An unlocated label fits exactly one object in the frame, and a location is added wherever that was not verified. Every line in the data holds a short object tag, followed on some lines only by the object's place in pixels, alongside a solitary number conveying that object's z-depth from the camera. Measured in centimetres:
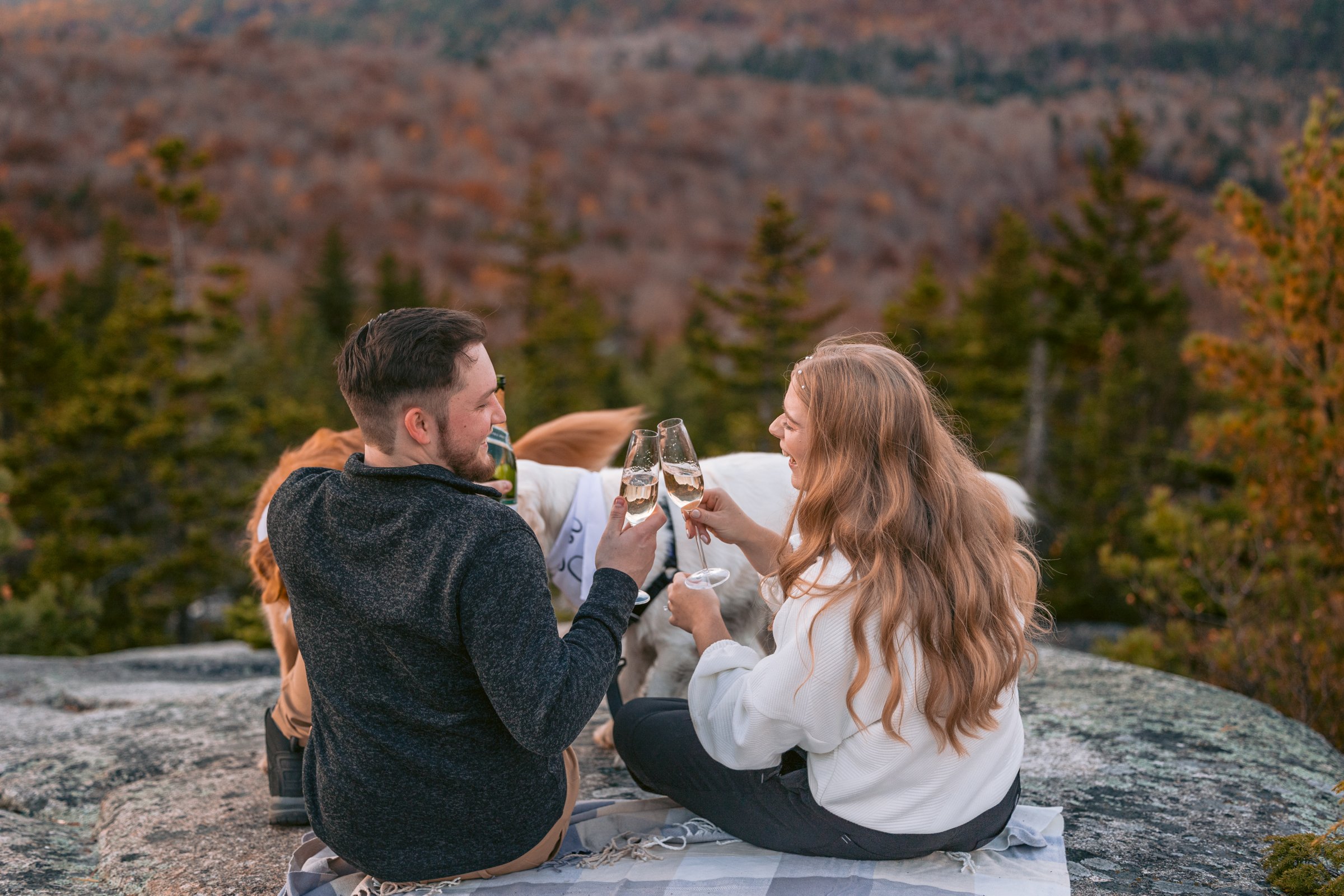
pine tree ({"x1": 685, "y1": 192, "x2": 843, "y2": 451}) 2077
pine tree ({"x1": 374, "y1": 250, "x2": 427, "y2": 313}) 4047
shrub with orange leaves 595
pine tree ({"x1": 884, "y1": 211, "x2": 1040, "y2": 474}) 2241
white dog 353
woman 235
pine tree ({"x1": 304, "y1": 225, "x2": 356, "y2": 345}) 4362
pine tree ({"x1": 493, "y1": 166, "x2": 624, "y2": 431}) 2847
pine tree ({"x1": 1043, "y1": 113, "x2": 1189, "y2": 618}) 1930
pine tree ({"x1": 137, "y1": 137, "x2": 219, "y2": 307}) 1892
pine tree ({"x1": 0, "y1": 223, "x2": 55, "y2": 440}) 1980
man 213
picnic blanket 260
